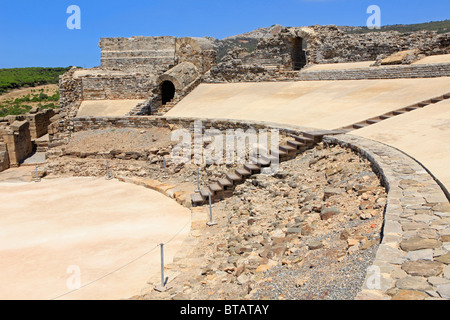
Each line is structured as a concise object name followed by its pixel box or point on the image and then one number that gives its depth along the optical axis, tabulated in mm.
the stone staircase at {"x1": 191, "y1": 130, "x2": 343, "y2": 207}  9602
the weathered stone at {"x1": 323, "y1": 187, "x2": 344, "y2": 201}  6673
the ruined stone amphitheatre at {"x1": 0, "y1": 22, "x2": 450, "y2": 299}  4309
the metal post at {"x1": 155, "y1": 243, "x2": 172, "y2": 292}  5617
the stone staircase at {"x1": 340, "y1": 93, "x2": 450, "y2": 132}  10242
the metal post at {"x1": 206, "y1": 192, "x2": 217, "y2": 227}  8344
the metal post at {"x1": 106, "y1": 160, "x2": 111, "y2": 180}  13156
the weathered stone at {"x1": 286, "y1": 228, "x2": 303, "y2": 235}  5896
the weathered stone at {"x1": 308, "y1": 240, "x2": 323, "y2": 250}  5035
